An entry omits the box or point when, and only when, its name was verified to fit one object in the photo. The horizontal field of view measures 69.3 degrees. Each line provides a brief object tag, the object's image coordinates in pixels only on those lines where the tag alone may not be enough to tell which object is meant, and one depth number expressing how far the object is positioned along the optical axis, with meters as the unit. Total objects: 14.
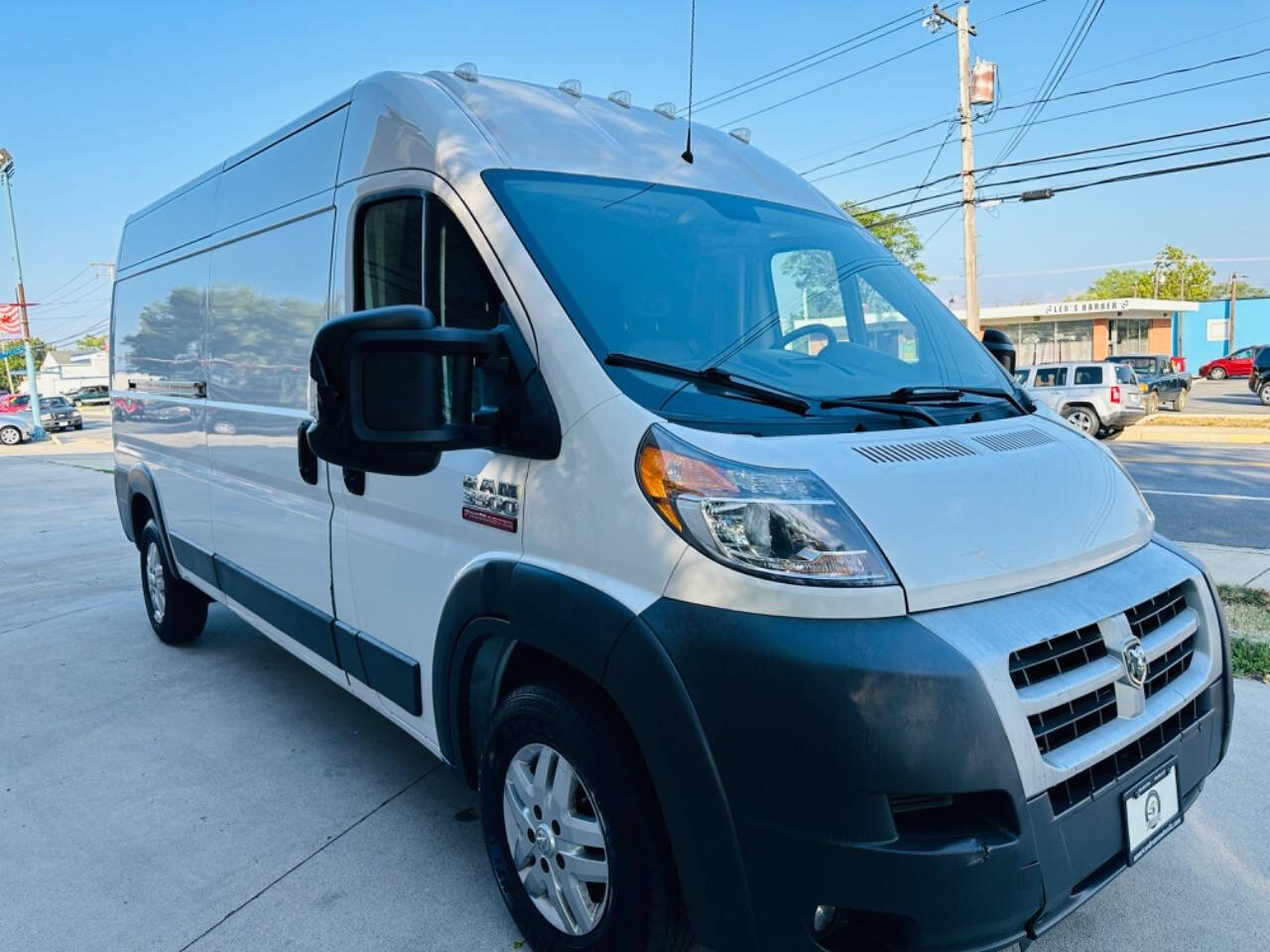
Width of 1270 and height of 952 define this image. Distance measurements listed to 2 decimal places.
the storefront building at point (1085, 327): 44.78
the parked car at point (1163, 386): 25.12
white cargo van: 1.82
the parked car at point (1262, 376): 26.50
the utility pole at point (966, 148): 22.12
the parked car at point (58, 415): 36.62
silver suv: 18.69
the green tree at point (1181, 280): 70.88
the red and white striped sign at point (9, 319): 41.62
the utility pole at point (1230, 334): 50.95
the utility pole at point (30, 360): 31.44
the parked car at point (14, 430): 30.92
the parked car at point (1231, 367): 41.84
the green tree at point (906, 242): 31.68
